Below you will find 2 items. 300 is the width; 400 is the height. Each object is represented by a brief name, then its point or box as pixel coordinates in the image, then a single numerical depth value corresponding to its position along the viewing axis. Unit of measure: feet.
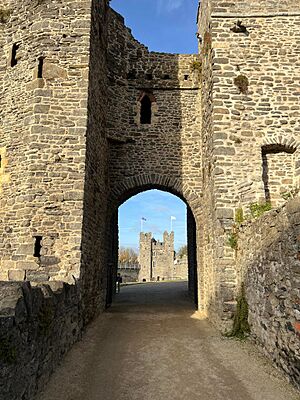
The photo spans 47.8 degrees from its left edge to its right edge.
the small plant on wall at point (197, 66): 36.65
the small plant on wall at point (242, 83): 28.02
